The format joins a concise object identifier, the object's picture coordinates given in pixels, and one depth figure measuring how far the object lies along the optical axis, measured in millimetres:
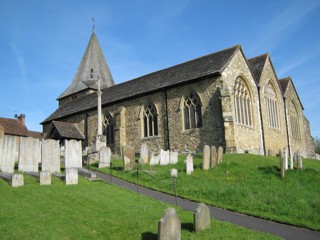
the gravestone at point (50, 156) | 14789
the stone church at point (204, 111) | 23312
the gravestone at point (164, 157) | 18250
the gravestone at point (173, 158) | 18516
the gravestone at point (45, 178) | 12278
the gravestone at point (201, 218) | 7859
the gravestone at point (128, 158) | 16934
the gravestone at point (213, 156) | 16391
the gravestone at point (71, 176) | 12825
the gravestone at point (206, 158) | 16047
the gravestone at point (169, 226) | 6902
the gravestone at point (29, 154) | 14672
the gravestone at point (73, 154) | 15530
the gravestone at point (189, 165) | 15508
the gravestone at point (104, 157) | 18453
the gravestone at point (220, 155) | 17341
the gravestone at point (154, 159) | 18205
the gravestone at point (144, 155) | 18844
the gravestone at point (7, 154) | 14055
